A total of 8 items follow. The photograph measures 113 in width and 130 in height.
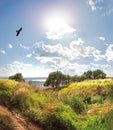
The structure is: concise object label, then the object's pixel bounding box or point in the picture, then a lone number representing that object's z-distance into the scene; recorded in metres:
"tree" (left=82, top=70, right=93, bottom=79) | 21.78
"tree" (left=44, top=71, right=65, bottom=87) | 20.65
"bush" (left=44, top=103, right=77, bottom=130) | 5.05
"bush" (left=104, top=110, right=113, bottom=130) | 5.10
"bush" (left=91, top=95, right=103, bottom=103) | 9.73
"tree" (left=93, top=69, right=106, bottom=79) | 21.58
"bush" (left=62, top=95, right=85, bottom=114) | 6.84
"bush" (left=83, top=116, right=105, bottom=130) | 5.10
